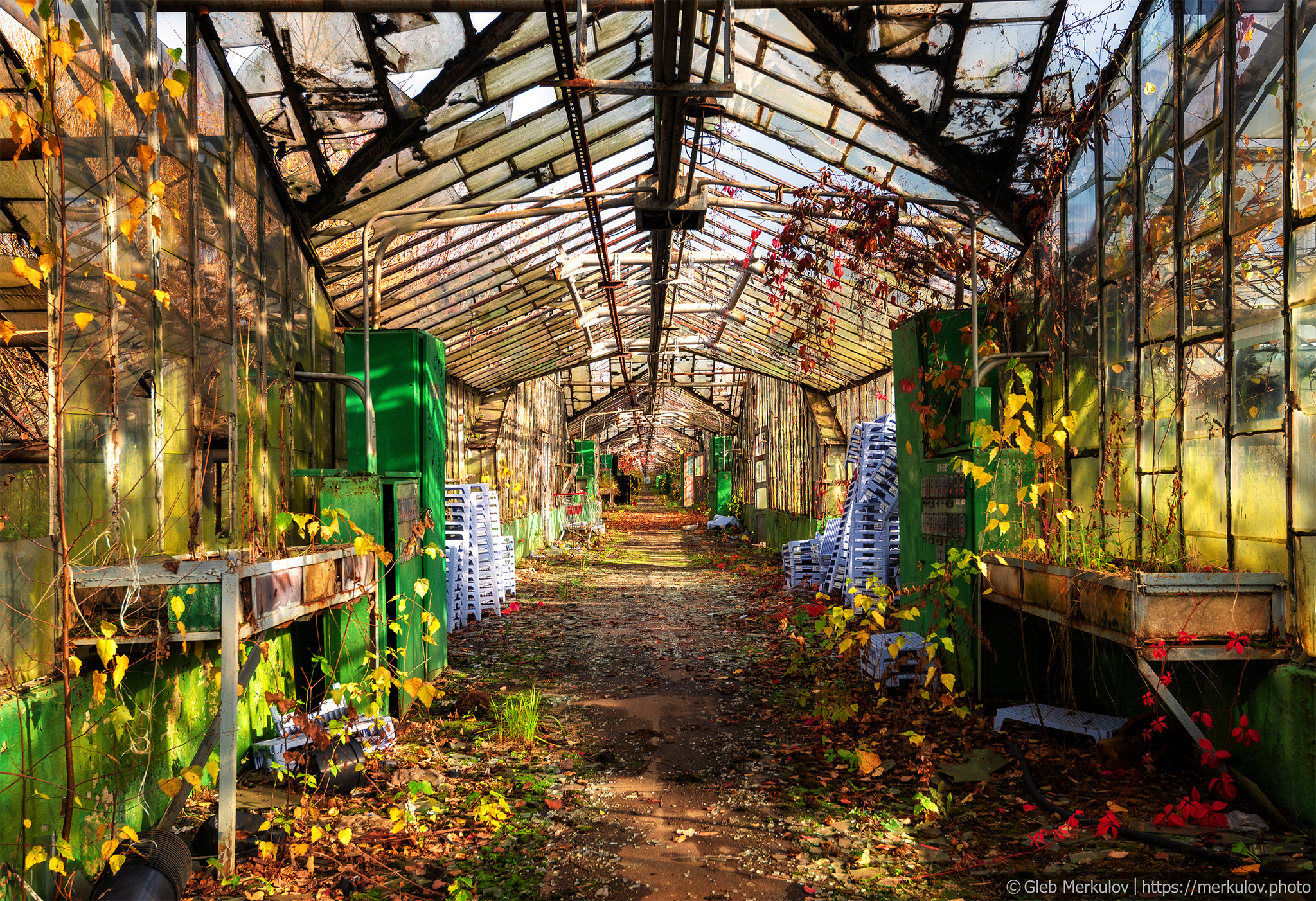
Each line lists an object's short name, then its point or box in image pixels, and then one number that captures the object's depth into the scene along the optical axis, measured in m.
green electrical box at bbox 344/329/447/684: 7.39
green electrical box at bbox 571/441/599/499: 29.22
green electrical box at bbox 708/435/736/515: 32.38
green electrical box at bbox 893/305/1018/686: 6.85
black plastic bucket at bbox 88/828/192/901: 3.50
